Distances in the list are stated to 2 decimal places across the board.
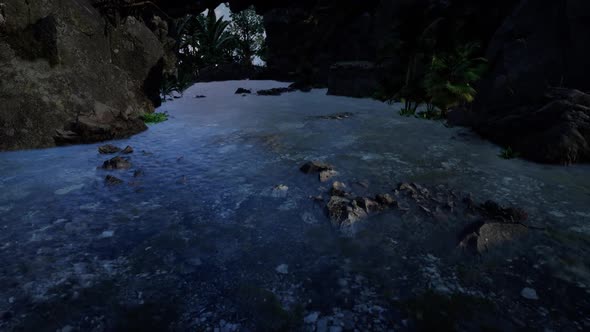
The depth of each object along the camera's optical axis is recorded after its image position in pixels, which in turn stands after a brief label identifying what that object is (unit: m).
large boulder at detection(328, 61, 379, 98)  16.45
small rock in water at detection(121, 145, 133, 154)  6.14
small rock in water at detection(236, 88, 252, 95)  20.89
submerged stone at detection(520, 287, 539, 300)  2.24
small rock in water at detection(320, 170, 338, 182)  4.62
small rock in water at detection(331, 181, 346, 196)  4.00
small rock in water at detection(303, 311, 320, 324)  2.07
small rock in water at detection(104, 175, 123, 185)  4.42
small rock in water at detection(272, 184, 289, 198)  4.11
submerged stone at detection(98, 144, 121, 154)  6.14
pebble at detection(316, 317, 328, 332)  2.00
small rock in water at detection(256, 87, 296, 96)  19.98
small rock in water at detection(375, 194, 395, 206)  3.73
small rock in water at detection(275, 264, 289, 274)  2.56
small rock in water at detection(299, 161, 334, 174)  4.93
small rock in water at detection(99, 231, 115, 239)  3.07
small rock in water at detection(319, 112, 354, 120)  10.20
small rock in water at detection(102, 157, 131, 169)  5.11
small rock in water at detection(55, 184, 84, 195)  4.11
